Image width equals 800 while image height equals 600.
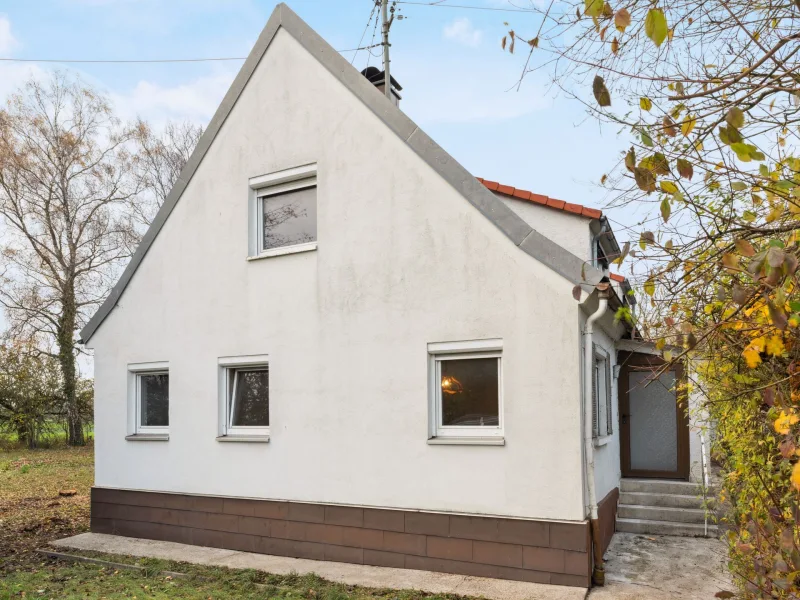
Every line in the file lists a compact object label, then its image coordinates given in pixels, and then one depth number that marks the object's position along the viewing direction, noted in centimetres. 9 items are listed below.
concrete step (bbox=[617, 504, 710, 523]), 993
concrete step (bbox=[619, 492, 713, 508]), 1023
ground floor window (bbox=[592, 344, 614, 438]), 895
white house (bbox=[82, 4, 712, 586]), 749
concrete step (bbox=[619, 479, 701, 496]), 1059
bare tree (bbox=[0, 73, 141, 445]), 2653
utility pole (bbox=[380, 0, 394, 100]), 1395
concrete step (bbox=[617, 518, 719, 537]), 962
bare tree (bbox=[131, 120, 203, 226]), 2948
